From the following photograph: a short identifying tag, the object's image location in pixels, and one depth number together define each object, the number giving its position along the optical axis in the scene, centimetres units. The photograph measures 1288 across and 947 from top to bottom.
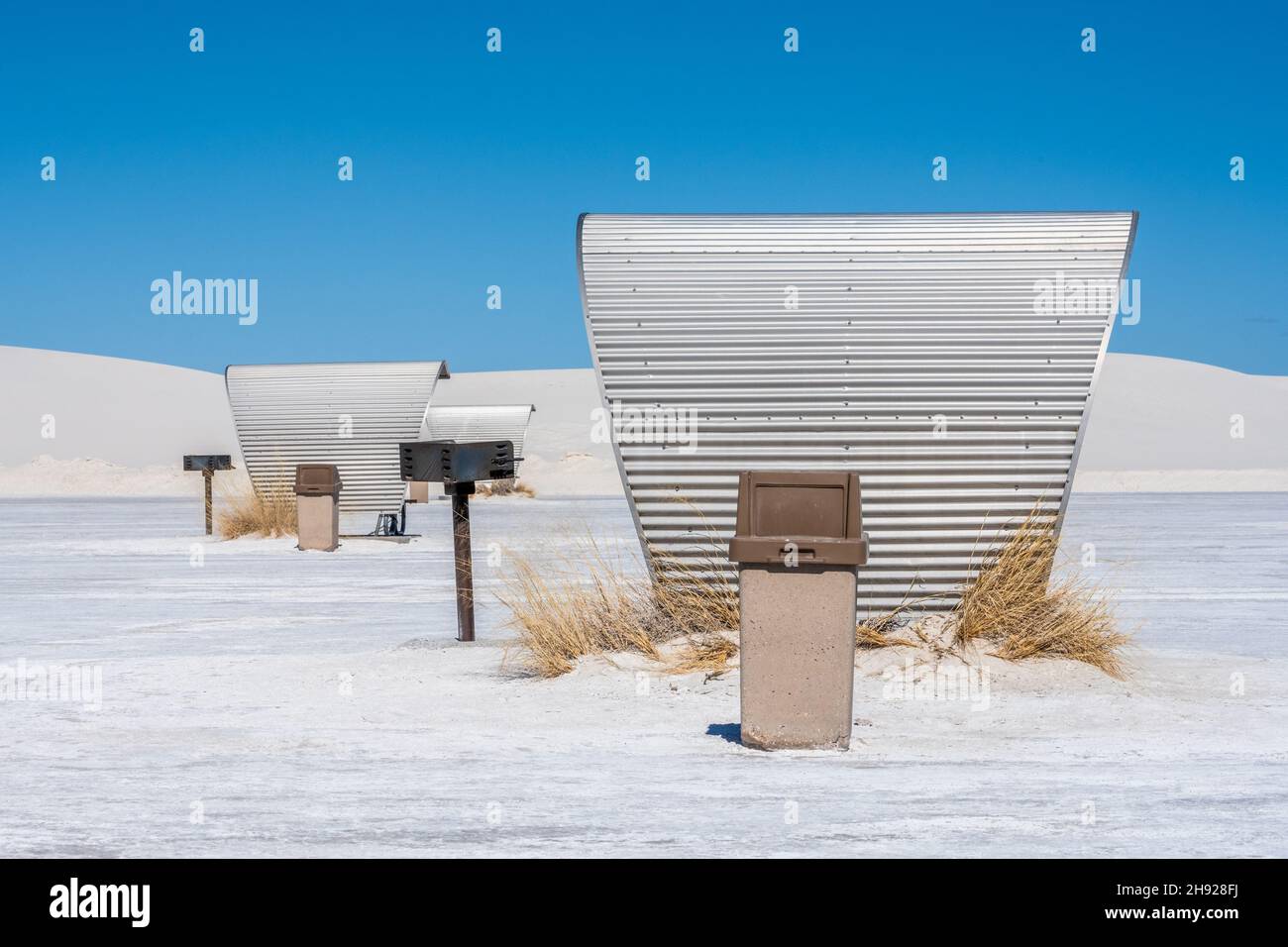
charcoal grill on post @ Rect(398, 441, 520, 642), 1188
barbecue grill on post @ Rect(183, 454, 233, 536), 2612
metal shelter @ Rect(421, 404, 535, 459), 4512
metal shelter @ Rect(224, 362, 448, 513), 2553
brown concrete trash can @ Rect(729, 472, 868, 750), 774
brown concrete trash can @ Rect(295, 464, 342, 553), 2250
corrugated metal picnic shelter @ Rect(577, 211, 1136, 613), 1018
